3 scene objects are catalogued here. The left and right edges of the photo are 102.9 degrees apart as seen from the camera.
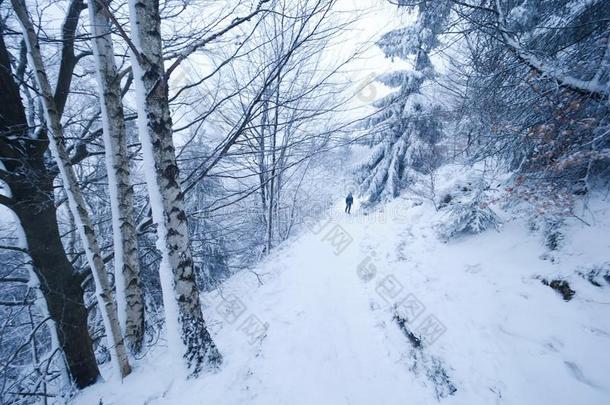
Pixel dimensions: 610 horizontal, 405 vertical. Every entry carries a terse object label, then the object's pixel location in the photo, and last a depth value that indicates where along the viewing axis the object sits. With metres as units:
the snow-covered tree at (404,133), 10.39
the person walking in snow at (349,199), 14.79
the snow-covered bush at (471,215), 5.36
